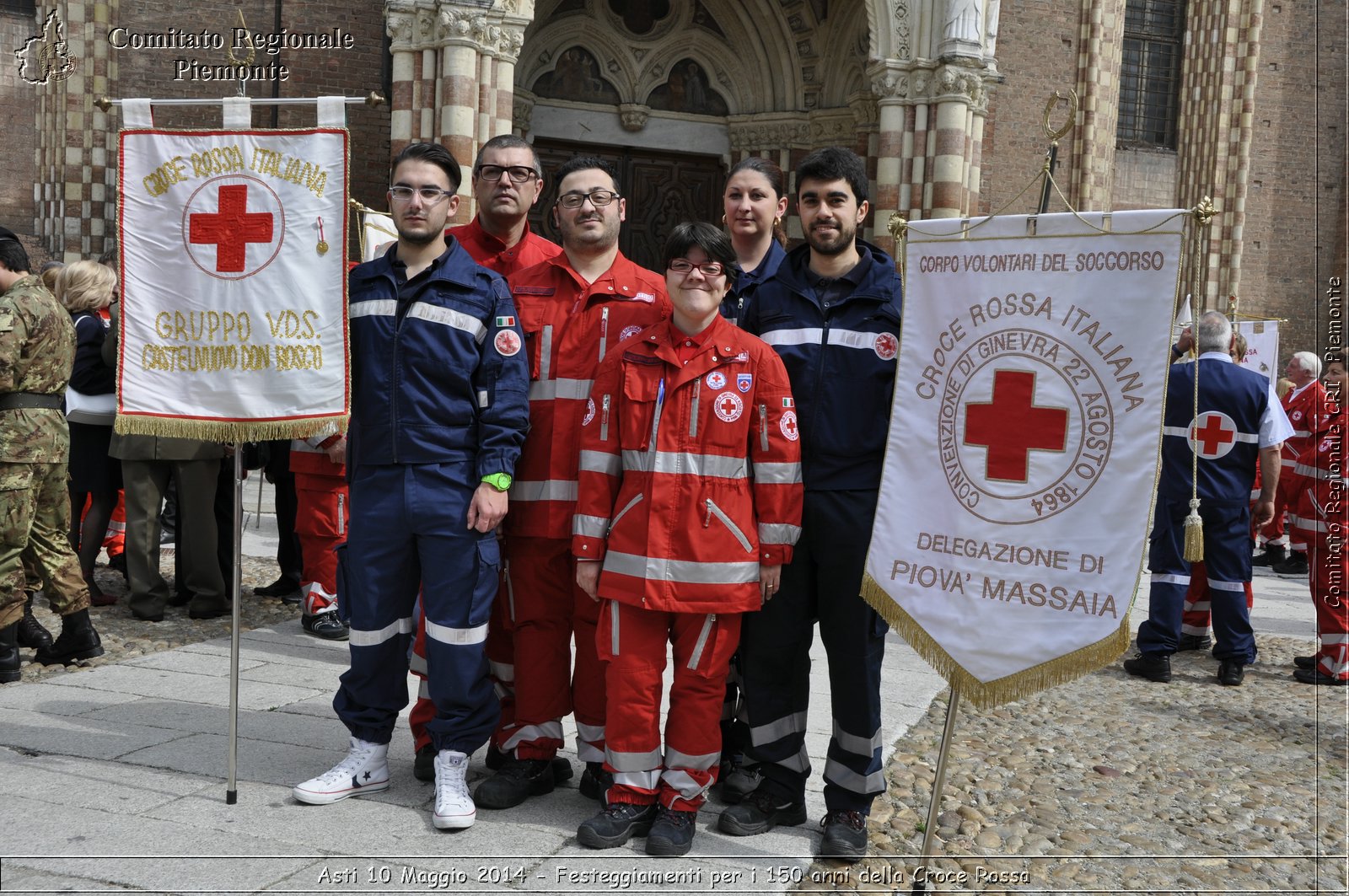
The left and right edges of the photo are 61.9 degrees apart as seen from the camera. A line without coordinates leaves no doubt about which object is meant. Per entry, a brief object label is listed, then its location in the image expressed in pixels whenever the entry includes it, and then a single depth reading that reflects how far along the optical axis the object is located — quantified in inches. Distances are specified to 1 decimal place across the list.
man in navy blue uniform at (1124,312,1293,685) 277.9
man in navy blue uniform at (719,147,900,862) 150.6
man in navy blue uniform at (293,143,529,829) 153.6
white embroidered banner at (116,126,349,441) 153.8
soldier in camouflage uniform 214.8
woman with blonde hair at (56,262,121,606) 271.6
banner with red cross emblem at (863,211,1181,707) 128.2
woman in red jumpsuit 145.2
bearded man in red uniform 159.6
